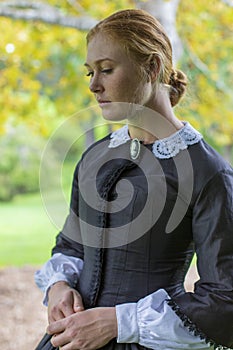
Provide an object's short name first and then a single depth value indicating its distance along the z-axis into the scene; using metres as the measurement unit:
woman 2.98
